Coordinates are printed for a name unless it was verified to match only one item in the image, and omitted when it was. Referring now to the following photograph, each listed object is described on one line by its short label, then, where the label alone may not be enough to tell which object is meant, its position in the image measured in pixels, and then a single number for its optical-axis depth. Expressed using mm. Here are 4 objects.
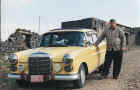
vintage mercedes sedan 4734
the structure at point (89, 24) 10899
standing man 6277
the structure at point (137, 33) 22700
